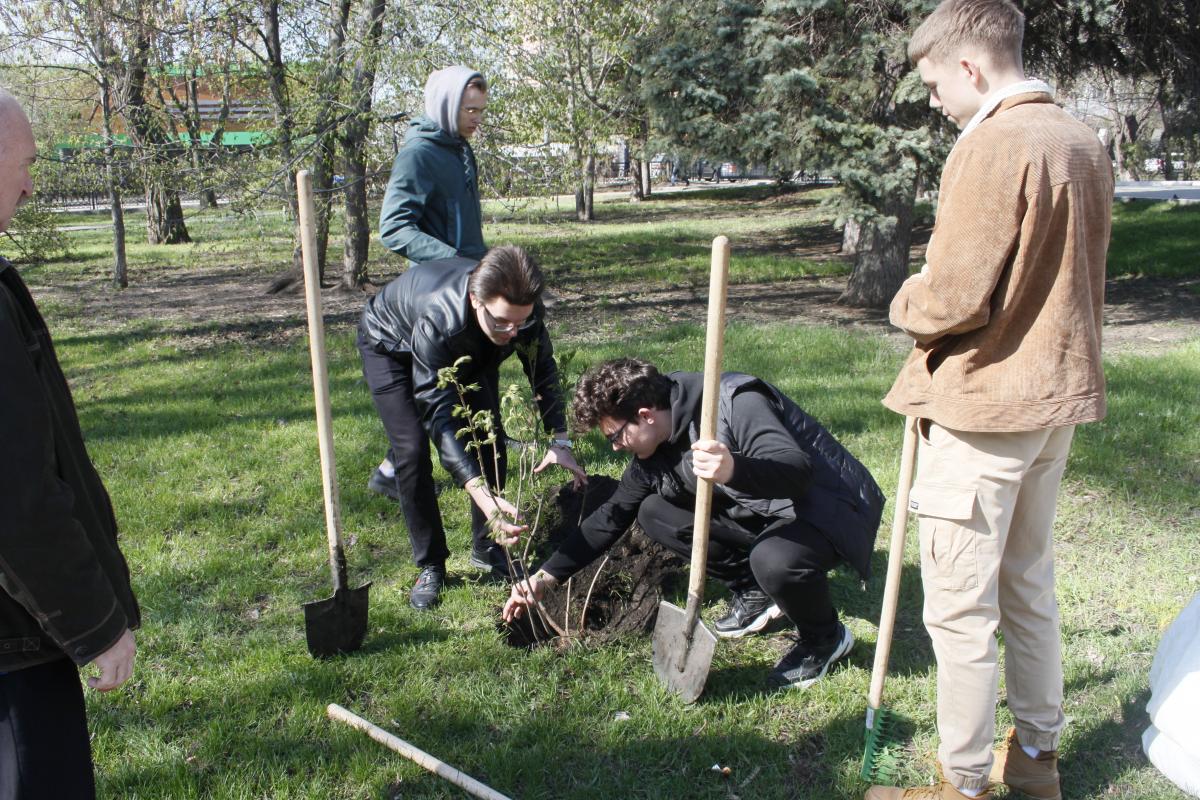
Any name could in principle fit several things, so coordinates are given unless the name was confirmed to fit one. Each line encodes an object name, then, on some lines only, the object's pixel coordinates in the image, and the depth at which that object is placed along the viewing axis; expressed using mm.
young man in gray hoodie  4008
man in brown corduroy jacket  1954
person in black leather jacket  3152
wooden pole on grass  2577
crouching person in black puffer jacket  2824
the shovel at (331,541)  3025
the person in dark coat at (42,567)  1519
